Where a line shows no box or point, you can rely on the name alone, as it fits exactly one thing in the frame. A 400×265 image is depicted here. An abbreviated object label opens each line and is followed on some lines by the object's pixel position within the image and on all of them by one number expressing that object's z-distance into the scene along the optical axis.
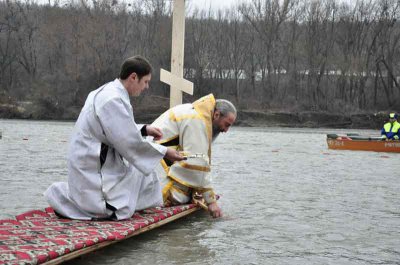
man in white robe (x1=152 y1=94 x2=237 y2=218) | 6.52
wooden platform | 4.02
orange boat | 23.03
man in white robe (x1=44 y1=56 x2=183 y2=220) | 5.24
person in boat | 23.34
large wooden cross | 9.53
